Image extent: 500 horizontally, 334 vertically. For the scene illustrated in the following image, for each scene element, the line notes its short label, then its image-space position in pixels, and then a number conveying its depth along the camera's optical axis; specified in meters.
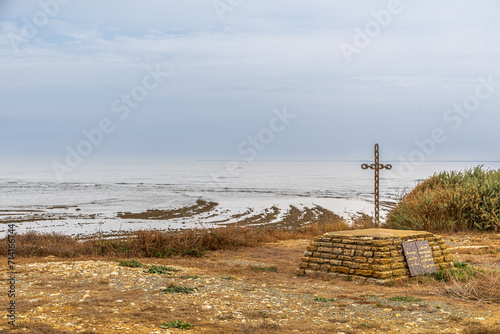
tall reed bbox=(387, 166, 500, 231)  18.05
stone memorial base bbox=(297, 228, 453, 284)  9.73
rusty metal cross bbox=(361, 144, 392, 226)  17.73
